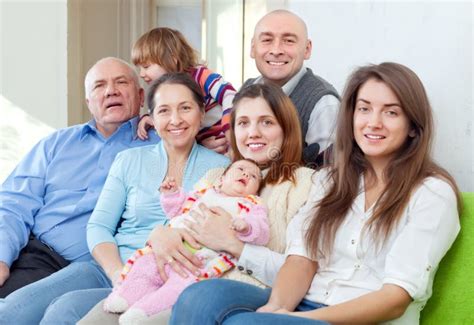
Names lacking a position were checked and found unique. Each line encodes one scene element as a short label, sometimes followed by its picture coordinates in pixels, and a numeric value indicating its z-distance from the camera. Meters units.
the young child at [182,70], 2.68
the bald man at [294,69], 2.50
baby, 2.05
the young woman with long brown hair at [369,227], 1.79
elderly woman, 2.42
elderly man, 2.62
